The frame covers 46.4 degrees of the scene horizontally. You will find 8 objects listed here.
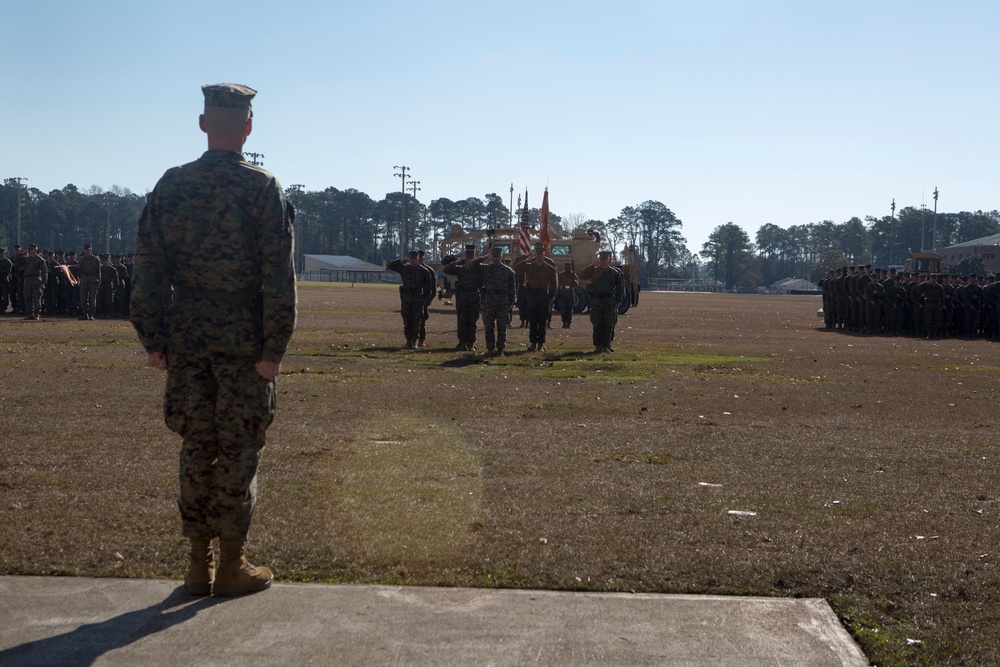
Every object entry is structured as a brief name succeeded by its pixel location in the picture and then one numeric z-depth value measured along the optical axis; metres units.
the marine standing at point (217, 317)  4.85
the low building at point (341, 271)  126.00
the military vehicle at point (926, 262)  41.94
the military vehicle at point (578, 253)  37.32
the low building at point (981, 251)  114.83
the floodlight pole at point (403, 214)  92.90
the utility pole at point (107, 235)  128.52
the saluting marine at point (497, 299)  18.94
